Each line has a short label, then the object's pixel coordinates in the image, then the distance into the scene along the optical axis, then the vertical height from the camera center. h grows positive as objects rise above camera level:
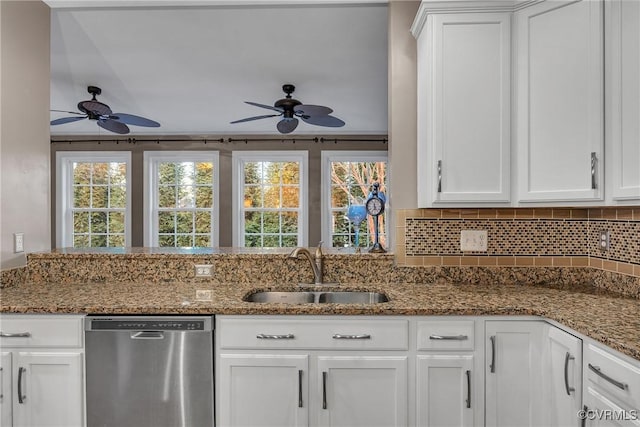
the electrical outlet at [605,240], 1.97 -0.15
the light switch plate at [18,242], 2.03 -0.17
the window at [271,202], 5.38 +0.11
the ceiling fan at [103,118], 3.45 +0.90
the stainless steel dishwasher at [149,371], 1.60 -0.67
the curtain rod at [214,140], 5.30 +0.96
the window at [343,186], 5.33 +0.33
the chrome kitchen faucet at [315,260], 2.04 -0.27
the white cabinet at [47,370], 1.61 -0.66
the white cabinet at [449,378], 1.57 -0.69
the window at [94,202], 5.40 +0.11
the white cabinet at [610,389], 1.11 -0.55
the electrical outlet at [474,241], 2.11 -0.17
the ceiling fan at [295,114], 3.49 +0.90
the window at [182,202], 5.41 +0.11
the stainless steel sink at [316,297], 2.02 -0.46
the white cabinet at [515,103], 1.66 +0.50
